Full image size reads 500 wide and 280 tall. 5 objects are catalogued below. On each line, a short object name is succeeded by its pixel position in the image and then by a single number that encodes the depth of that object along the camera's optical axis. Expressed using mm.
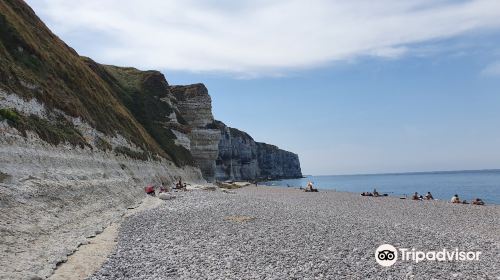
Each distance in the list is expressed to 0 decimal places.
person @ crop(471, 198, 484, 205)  46762
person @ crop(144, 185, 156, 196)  40594
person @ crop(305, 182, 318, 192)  72375
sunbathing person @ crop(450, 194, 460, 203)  48347
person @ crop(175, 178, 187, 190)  52719
